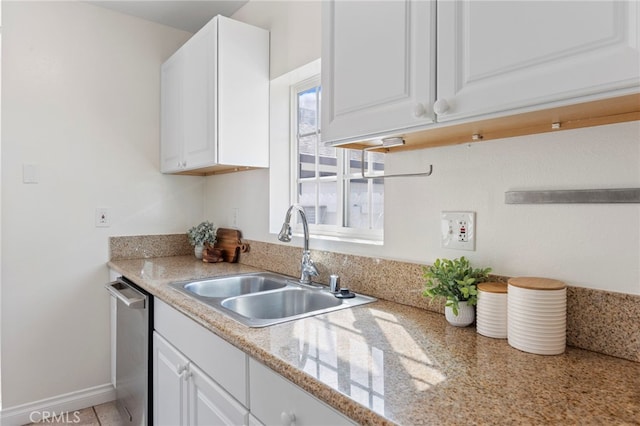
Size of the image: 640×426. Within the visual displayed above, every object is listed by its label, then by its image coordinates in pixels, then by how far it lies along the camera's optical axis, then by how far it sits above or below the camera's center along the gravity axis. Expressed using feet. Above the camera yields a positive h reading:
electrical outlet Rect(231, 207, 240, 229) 8.07 -0.24
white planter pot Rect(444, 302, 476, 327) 3.76 -1.04
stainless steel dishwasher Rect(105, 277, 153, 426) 5.79 -2.37
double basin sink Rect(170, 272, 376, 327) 4.78 -1.25
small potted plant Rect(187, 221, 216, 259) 8.19 -0.66
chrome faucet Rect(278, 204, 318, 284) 5.67 -0.61
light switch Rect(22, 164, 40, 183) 7.17 +0.54
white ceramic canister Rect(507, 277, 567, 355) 3.09 -0.87
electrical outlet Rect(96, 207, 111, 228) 7.98 -0.27
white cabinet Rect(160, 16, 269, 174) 6.57 +1.87
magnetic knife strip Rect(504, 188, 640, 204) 2.98 +0.09
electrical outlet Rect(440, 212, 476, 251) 4.01 -0.25
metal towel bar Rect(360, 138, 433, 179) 4.01 +0.63
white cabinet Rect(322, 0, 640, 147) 2.32 +1.00
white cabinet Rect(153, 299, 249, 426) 3.74 -1.89
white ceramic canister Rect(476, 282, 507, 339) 3.45 -0.92
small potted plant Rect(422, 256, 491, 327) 3.73 -0.77
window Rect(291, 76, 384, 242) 5.87 +0.38
